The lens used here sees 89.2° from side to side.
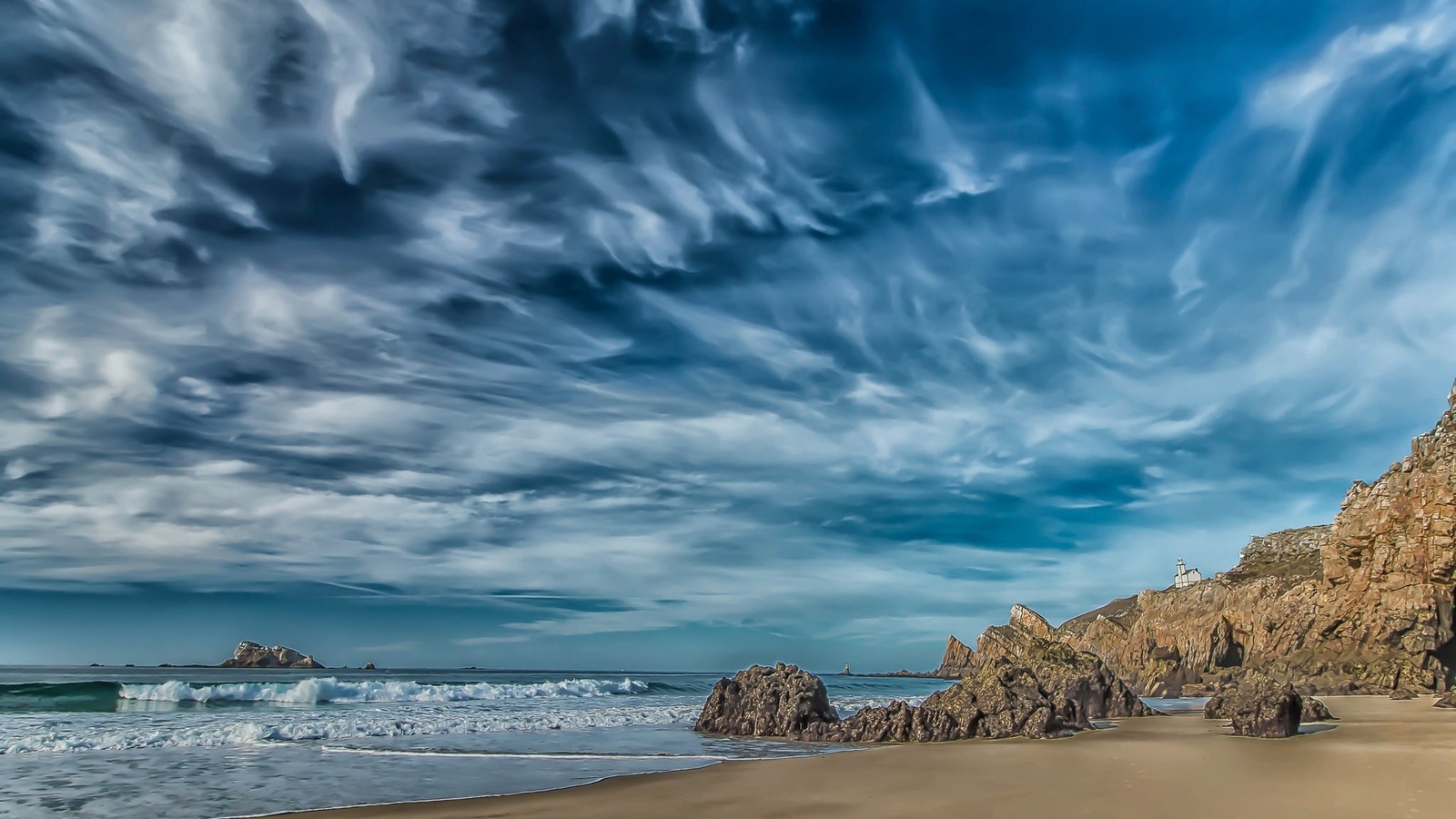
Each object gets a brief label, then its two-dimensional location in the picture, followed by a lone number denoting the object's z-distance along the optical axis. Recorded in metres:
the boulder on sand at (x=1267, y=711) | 15.77
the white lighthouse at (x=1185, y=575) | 94.74
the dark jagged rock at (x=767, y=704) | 20.23
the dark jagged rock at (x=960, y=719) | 17.86
